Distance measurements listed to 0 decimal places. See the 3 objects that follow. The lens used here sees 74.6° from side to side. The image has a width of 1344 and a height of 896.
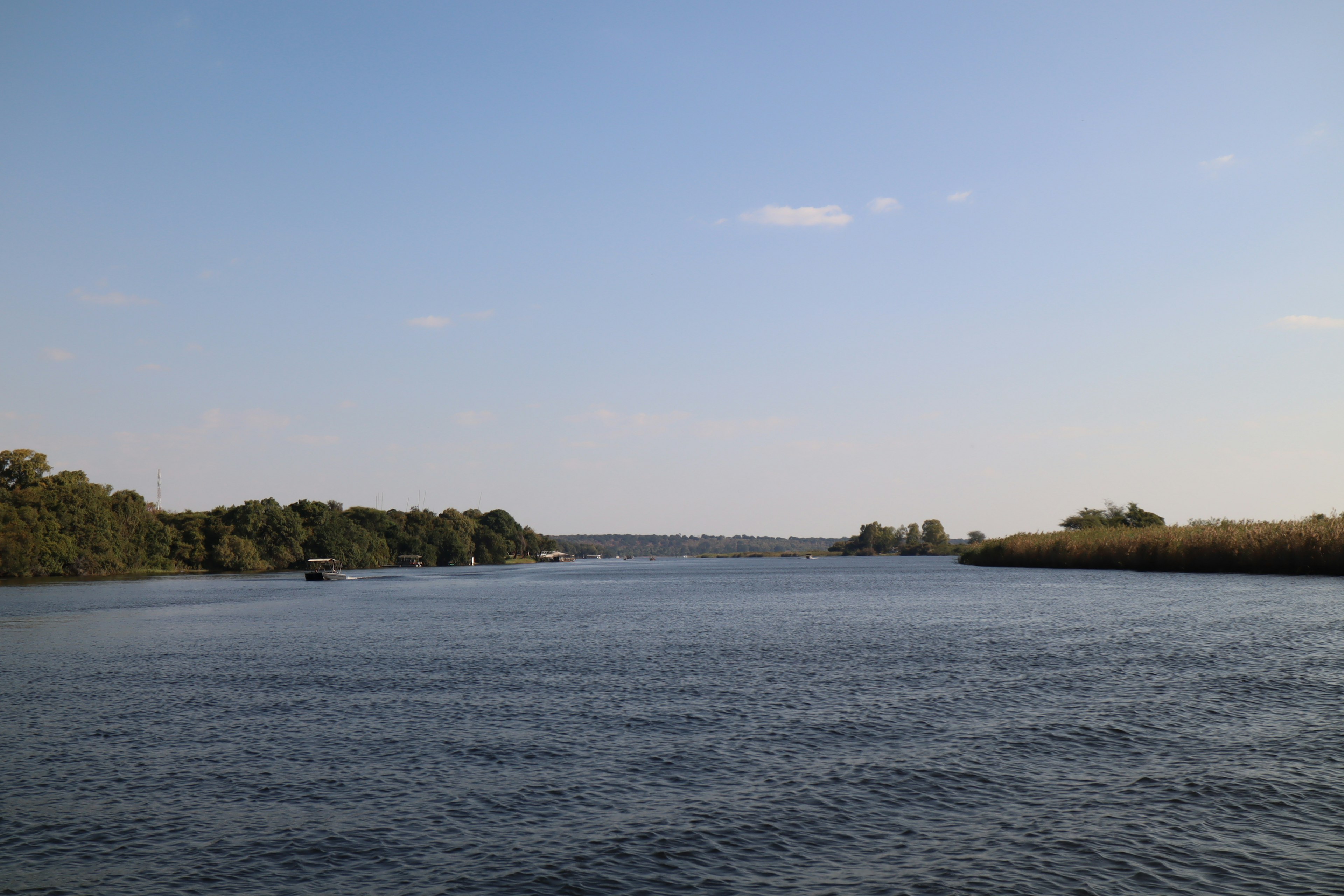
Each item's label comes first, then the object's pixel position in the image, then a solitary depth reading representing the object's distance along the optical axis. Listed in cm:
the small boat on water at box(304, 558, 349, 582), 15838
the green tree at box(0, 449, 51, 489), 16438
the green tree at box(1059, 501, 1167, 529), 17550
